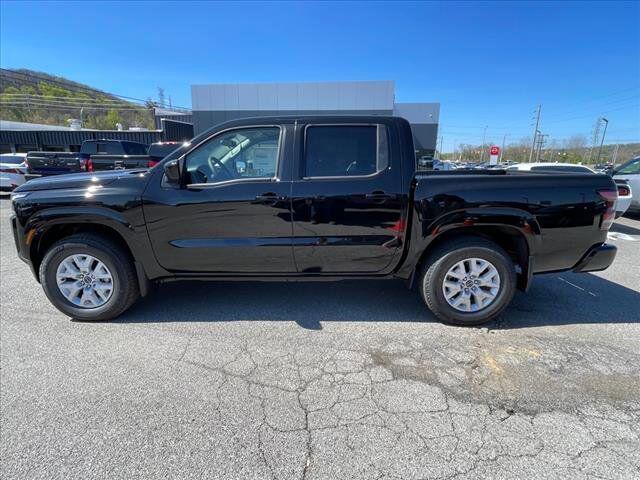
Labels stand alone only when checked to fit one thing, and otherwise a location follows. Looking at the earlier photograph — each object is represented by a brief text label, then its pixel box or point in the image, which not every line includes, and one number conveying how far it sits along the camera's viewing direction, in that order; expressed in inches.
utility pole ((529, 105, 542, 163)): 2235.7
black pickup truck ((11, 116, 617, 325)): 127.8
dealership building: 1140.5
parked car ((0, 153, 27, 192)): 467.8
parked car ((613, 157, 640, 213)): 357.4
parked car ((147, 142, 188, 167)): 362.1
